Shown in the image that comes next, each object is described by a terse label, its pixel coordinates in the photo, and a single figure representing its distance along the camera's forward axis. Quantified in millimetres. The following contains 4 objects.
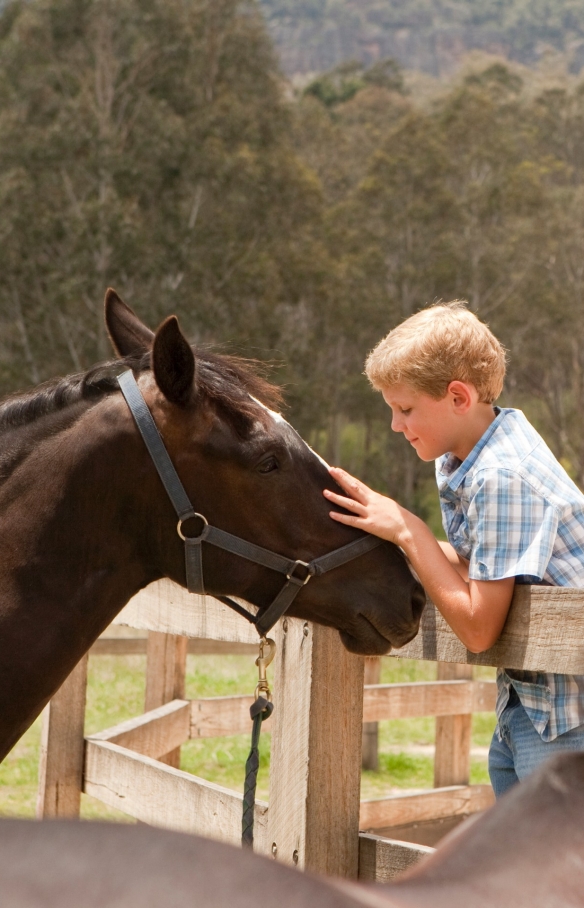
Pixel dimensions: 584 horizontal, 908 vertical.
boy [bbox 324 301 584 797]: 5076
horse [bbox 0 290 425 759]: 5194
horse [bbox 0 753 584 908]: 2748
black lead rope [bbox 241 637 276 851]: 5107
